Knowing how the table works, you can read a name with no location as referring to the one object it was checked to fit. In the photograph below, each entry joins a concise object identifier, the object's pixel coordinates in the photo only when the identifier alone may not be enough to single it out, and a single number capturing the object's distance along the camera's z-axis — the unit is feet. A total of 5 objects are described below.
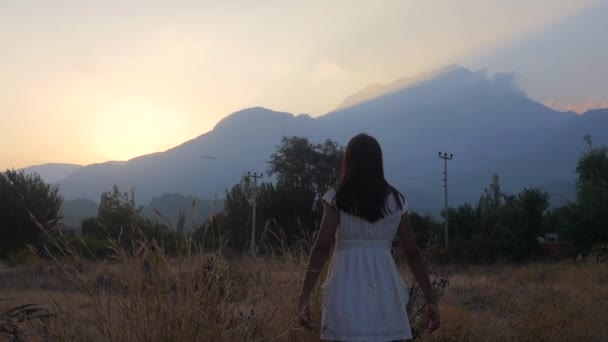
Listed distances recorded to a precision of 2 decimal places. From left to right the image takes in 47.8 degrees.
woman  11.28
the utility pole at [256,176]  132.36
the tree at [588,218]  125.18
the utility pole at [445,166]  155.63
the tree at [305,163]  158.40
